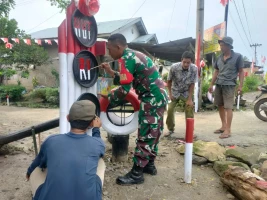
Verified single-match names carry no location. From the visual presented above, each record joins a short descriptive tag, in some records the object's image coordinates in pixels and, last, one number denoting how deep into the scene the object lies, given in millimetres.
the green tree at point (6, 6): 4622
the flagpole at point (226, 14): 12656
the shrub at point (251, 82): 19894
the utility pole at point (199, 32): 7816
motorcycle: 6365
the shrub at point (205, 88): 9250
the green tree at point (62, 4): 4695
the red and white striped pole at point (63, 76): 2451
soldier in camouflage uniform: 2859
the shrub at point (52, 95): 11586
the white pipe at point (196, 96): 8073
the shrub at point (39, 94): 12398
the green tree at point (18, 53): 11477
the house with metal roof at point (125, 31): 15589
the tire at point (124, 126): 3336
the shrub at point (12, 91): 12984
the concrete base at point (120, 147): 3416
